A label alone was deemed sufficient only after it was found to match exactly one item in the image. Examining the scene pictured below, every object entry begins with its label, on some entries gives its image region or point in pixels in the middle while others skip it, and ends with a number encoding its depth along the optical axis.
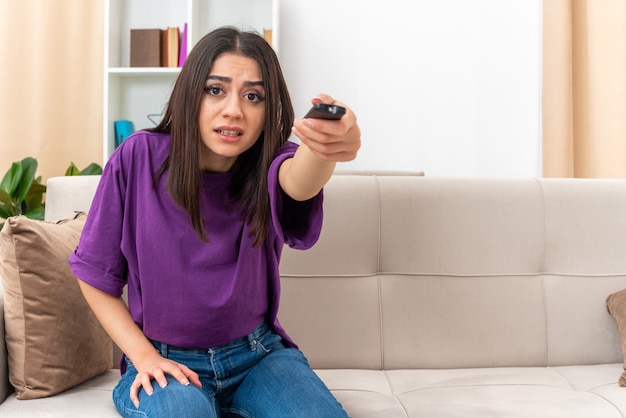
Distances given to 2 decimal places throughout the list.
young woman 1.24
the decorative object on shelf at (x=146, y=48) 3.08
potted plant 2.71
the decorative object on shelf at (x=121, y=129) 3.10
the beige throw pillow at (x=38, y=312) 1.31
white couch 1.67
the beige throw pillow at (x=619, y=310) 1.63
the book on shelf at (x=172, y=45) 3.06
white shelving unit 3.03
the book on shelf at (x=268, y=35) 3.05
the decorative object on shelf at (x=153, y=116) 3.20
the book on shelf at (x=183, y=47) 3.04
